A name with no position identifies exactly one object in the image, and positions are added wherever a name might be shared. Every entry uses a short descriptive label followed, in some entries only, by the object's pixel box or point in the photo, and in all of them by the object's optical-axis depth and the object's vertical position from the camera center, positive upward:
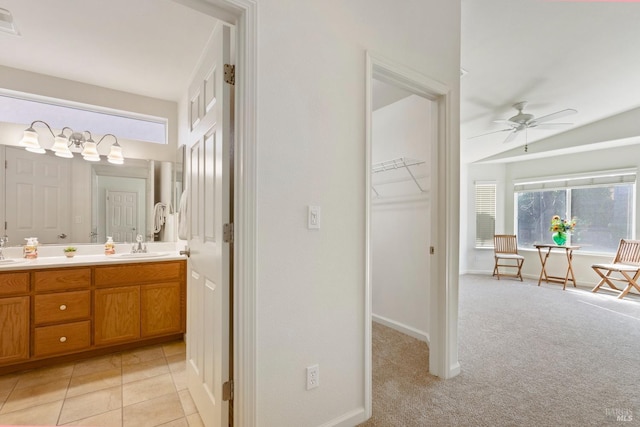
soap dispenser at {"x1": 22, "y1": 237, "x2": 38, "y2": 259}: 2.48 -0.33
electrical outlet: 1.47 -0.85
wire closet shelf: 3.00 +0.54
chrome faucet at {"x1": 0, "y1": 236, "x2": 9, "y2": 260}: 2.43 -0.26
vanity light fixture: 2.56 +0.64
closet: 2.92 -0.11
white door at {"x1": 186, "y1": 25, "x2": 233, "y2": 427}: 1.38 -0.13
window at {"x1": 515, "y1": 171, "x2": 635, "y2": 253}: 4.98 +0.11
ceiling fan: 3.79 +1.25
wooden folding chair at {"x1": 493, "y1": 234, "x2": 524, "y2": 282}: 5.96 -0.77
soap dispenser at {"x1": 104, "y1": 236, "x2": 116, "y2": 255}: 2.88 -0.36
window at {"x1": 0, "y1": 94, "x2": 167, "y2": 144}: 2.62 +0.95
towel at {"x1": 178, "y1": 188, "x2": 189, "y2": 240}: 1.97 -0.04
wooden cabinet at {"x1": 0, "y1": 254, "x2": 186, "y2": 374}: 2.14 -0.80
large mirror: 2.57 +0.13
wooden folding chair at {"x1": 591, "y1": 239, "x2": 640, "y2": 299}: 4.32 -0.81
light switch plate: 1.48 -0.03
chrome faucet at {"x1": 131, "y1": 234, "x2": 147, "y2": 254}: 3.03 -0.37
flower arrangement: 5.34 -0.22
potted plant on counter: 2.64 -0.37
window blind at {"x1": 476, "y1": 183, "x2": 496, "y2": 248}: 6.41 -0.01
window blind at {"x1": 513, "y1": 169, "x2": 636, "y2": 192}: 4.90 +0.63
